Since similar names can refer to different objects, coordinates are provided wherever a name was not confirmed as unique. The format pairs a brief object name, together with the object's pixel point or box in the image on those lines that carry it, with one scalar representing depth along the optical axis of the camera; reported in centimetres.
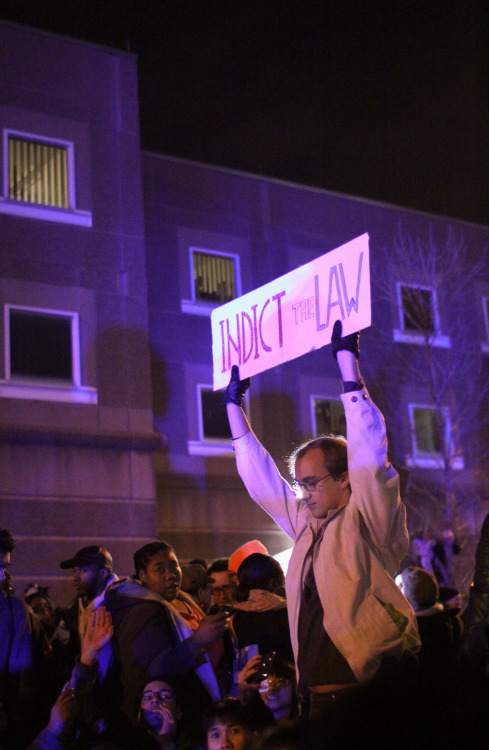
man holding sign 346
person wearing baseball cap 643
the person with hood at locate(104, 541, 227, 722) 489
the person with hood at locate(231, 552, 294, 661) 504
